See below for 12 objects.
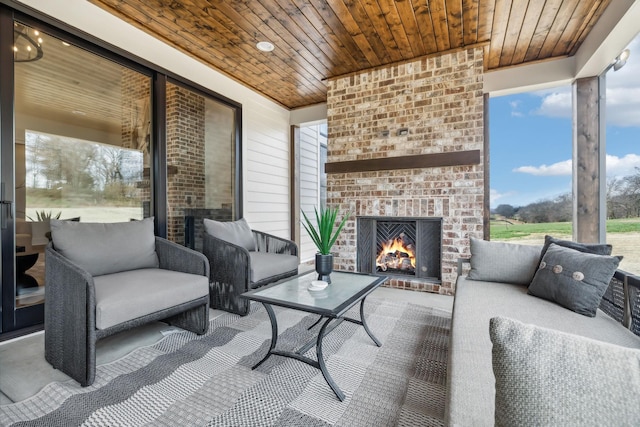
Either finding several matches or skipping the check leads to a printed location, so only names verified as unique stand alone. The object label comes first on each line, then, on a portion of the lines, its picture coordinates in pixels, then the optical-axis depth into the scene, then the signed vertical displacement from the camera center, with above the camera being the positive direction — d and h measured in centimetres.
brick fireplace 330 +75
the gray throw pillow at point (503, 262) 222 -39
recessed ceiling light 320 +181
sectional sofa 53 -37
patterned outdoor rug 138 -95
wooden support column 312 +51
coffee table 159 -52
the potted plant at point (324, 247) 217 -27
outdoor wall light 272 +143
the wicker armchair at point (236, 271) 268 -56
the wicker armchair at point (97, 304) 162 -57
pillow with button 163 -40
